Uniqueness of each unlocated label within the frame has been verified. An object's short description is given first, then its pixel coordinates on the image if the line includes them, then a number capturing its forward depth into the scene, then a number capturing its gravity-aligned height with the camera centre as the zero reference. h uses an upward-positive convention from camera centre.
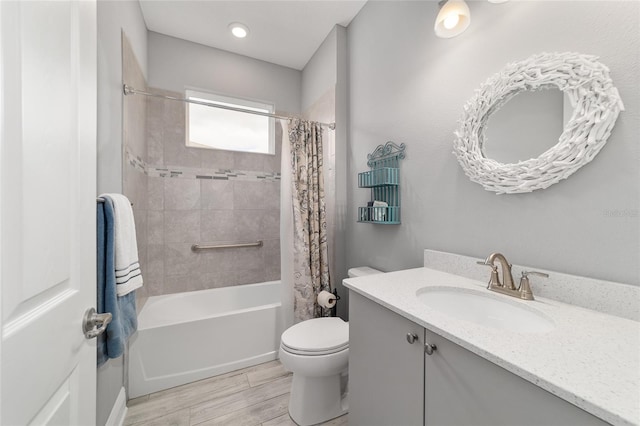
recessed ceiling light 2.16 +1.68
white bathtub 1.60 -0.97
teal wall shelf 1.59 +0.19
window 2.52 +0.95
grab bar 2.43 -0.35
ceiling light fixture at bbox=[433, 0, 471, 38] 1.09 +0.91
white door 0.41 +0.00
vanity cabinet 0.53 -0.50
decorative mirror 0.80 +0.35
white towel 1.08 -0.17
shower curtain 1.99 -0.12
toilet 1.34 -0.89
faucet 0.92 -0.28
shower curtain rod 1.58 +0.83
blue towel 1.01 -0.31
